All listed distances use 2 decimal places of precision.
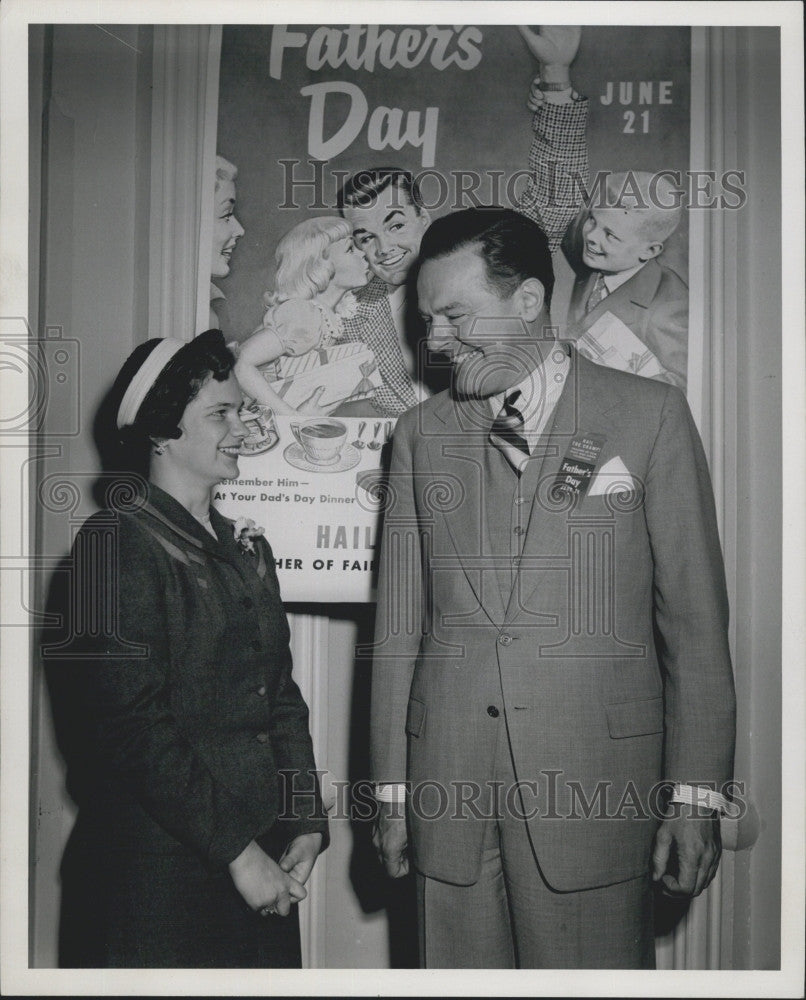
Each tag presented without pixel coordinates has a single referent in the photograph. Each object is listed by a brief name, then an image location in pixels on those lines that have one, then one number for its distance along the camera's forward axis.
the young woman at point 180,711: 1.92
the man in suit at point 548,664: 1.83
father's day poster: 2.07
